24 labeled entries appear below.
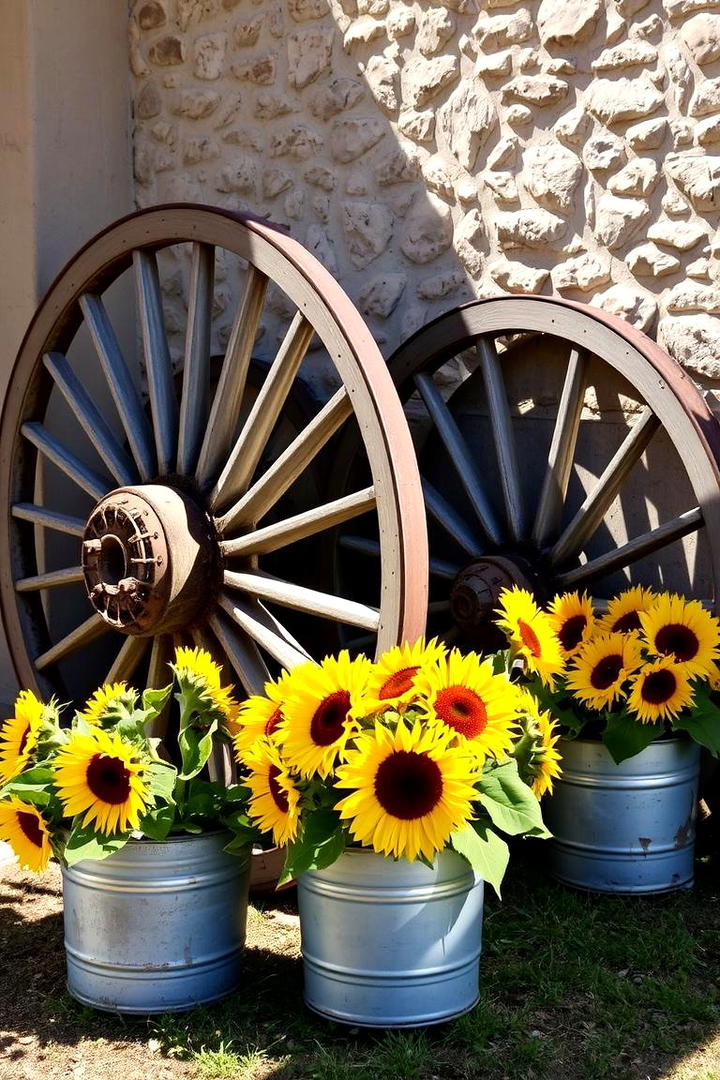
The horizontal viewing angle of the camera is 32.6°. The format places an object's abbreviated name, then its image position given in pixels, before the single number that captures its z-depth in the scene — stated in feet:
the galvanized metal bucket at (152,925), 6.76
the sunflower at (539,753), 6.74
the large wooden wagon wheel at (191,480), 7.92
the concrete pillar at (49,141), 11.22
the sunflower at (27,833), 6.81
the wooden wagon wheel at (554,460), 8.59
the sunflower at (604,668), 7.93
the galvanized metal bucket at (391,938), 6.40
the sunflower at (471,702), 6.24
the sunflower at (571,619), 8.35
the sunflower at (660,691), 7.78
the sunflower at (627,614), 8.30
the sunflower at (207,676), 7.22
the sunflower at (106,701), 6.99
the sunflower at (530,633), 7.61
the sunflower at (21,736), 7.02
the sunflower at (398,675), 6.31
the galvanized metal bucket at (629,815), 8.23
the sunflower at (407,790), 5.95
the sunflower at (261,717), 6.76
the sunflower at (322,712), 6.27
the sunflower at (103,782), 6.50
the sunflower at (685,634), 7.82
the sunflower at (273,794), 6.35
